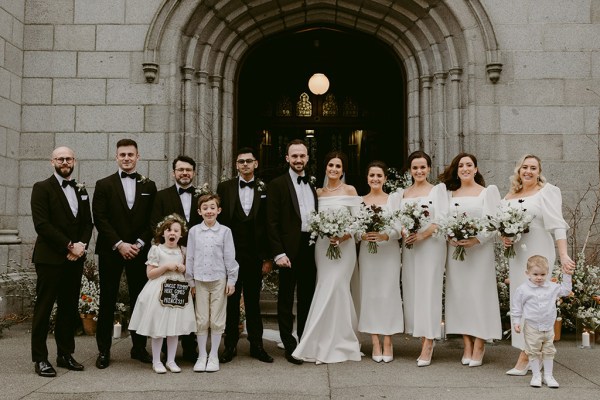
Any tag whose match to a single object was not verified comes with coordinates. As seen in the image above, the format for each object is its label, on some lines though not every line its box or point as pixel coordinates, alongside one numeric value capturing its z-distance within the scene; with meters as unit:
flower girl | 5.52
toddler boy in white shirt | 5.13
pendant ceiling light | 11.30
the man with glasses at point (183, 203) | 6.00
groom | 5.98
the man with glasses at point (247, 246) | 6.07
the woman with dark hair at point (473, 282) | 5.82
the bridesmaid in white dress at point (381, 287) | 6.07
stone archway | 8.81
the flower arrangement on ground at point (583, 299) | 7.14
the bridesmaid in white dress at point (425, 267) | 5.91
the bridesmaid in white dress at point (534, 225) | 5.48
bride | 5.93
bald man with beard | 5.48
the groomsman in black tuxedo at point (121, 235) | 5.80
